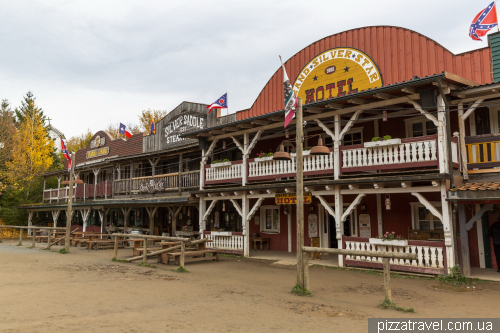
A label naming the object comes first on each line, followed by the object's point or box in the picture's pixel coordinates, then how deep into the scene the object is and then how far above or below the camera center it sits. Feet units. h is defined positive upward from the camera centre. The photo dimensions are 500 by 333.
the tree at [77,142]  168.66 +30.83
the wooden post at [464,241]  32.48 -3.18
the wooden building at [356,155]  33.94 +5.36
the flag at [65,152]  58.07 +9.25
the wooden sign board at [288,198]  42.60 +0.91
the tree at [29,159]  102.01 +13.88
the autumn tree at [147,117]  141.79 +34.12
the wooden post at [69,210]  54.75 -0.43
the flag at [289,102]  27.53 +7.54
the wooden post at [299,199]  26.32 +0.43
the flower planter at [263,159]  45.50 +5.76
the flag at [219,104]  65.26 +17.72
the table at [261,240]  55.34 -5.01
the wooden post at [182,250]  37.92 -4.43
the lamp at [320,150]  29.63 +4.38
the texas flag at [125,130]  92.11 +18.71
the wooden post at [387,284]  22.89 -4.80
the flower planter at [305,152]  42.23 +5.93
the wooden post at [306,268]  26.09 -4.39
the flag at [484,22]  40.42 +19.89
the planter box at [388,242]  33.59 -3.37
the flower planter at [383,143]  34.91 +5.87
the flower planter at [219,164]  51.22 +5.74
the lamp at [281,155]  30.83 +4.15
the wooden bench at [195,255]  41.17 -5.53
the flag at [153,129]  79.85 +16.77
